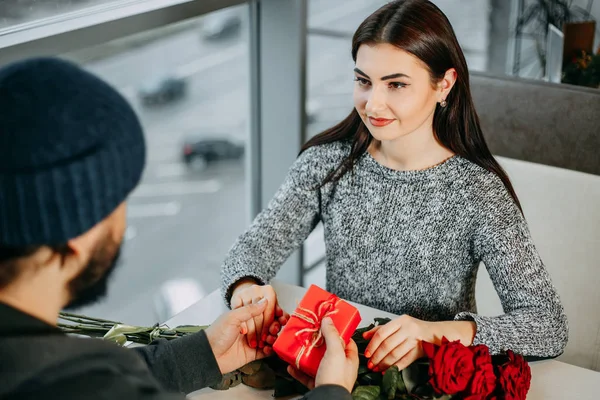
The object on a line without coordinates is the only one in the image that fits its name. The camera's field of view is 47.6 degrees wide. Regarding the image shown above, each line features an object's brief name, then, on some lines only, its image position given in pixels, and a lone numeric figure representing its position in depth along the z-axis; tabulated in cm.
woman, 137
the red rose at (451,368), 110
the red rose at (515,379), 112
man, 70
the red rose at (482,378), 110
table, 124
